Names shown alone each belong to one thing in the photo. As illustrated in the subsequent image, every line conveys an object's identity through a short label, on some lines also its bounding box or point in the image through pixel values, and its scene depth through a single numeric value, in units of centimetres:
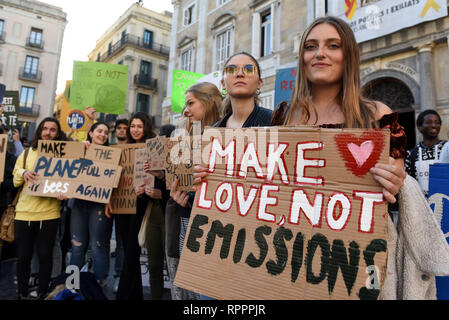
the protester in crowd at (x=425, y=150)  304
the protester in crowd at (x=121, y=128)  397
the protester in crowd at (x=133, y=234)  277
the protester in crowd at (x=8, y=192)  357
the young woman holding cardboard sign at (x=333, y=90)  120
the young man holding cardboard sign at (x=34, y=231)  295
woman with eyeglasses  186
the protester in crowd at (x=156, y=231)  275
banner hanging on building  627
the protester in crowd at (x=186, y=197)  210
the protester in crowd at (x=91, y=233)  307
